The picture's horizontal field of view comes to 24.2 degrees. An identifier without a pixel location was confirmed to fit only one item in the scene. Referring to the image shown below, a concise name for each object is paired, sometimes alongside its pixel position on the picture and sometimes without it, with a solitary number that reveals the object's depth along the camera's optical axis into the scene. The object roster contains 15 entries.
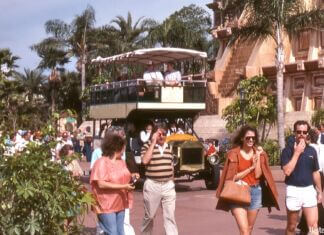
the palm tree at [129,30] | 55.56
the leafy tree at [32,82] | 65.62
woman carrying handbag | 8.18
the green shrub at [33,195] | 6.20
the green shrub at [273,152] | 28.90
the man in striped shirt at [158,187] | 9.48
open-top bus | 18.81
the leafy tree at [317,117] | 30.12
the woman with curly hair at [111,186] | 7.61
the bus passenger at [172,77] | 20.08
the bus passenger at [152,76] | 19.77
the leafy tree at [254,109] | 33.97
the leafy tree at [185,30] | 49.78
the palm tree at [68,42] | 54.94
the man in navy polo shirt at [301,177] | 8.53
